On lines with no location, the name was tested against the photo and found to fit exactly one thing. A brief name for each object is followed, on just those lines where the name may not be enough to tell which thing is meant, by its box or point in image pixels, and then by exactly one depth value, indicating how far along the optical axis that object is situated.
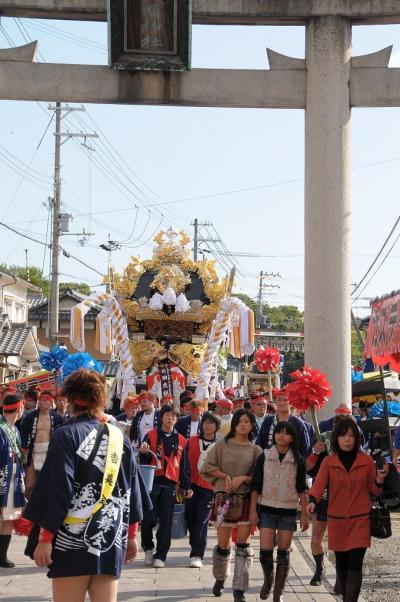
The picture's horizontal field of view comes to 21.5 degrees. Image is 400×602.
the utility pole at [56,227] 31.42
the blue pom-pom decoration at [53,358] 16.73
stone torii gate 15.93
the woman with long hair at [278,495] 8.70
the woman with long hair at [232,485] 8.98
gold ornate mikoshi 22.98
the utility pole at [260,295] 77.55
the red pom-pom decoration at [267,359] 17.33
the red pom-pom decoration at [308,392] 10.09
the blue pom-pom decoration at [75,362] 13.32
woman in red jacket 7.91
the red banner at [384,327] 10.95
